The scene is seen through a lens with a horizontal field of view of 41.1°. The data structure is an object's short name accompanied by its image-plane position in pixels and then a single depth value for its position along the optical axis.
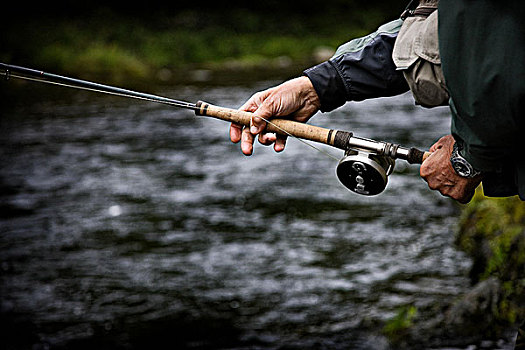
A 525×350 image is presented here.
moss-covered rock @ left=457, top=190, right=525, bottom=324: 3.82
